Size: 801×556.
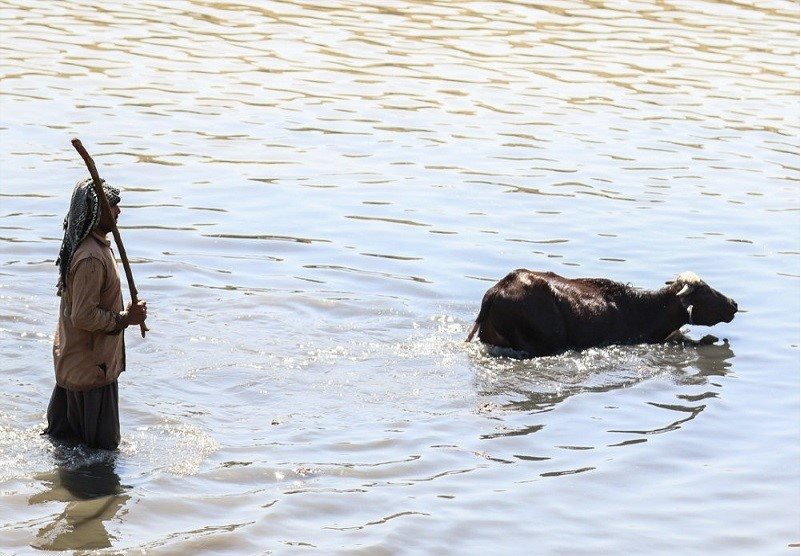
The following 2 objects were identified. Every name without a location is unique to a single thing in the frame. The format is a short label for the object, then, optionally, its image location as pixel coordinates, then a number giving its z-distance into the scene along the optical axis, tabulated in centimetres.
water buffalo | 2447
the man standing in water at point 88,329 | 1719
